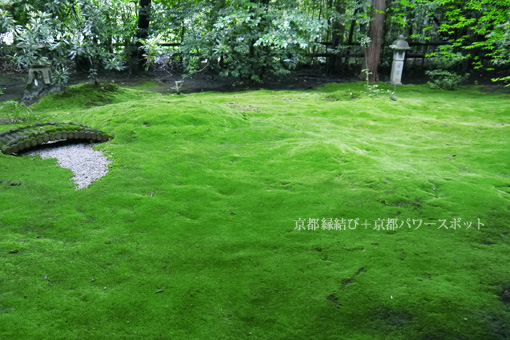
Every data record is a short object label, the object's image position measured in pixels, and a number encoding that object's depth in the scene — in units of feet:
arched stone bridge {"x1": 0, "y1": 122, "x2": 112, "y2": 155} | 17.37
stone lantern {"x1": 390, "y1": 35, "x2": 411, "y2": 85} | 36.60
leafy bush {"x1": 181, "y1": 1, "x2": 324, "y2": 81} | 34.32
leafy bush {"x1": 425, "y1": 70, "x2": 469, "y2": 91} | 37.68
